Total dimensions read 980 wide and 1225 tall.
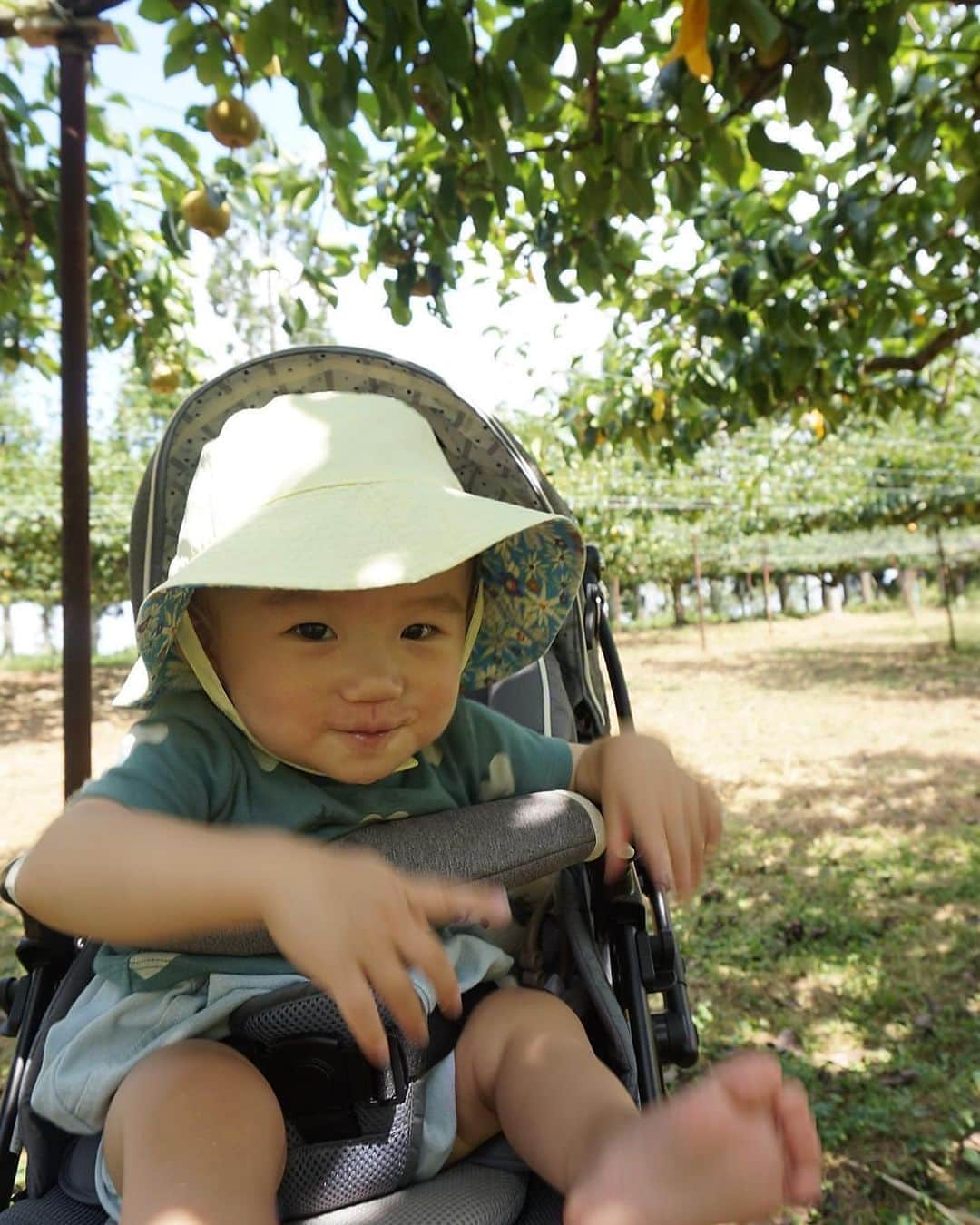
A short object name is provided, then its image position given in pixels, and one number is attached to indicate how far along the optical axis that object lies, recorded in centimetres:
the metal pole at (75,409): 193
